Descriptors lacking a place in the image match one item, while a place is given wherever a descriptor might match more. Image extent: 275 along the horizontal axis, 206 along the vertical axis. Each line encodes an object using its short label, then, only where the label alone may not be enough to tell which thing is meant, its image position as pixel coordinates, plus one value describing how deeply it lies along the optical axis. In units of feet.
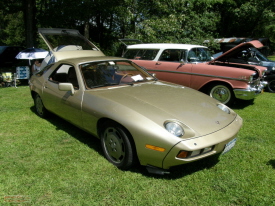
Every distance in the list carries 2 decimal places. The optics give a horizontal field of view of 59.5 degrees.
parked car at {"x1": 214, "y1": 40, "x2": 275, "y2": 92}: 20.66
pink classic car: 19.21
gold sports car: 8.66
